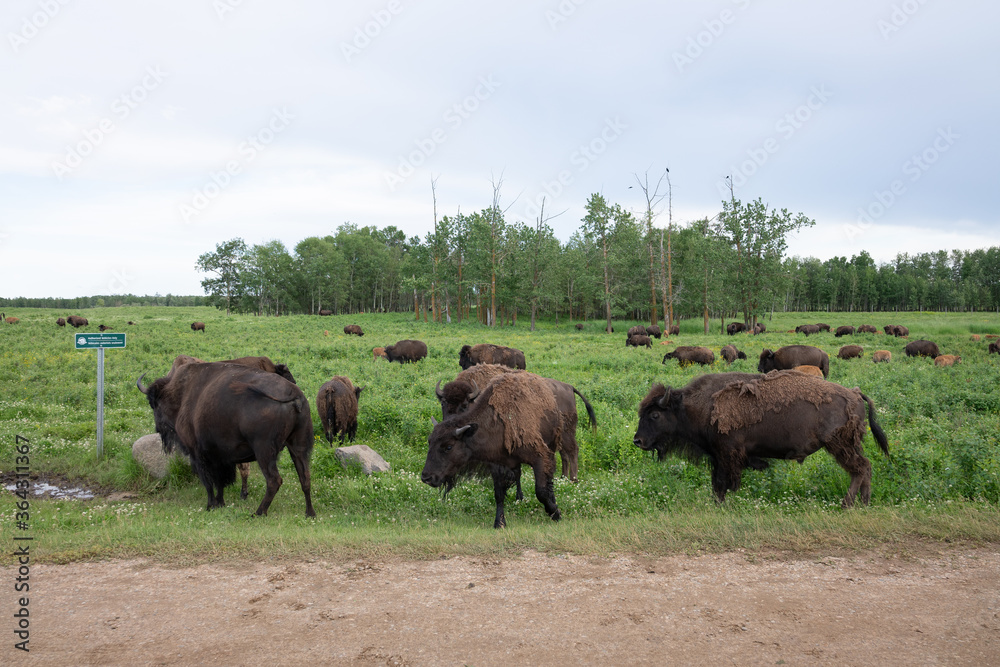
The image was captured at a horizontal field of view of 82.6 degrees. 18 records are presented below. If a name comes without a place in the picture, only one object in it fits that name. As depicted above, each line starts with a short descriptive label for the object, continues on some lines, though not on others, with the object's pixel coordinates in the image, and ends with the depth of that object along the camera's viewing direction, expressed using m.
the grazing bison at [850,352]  25.81
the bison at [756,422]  7.21
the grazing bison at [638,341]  33.97
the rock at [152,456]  9.88
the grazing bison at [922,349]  26.16
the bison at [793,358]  19.84
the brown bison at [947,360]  21.75
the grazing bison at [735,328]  46.50
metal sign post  10.77
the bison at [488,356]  18.78
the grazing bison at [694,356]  22.39
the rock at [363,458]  9.84
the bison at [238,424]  7.80
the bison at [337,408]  11.86
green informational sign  10.75
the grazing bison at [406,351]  25.45
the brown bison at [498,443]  7.18
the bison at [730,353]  23.67
